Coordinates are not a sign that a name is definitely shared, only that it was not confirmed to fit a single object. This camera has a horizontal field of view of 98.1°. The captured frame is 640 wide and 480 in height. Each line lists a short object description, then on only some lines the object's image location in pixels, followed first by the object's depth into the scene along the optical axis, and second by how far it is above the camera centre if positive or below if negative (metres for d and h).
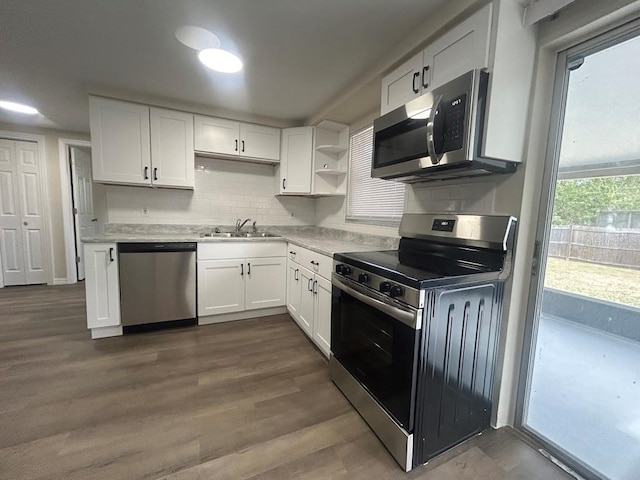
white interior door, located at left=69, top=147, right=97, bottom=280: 4.24 +0.13
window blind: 2.50 +0.24
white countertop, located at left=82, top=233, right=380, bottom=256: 2.30 -0.29
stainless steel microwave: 1.29 +0.44
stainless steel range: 1.26 -0.58
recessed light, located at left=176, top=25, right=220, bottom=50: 1.74 +1.11
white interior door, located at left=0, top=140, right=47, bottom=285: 3.87 -0.16
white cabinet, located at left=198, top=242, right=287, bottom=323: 2.87 -0.73
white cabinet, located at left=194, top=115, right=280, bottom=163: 3.04 +0.82
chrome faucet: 3.46 -0.15
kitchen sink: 3.22 -0.29
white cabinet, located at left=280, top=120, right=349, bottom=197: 3.24 +0.64
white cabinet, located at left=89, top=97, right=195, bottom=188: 2.67 +0.63
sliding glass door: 1.20 -0.24
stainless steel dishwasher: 2.58 -0.72
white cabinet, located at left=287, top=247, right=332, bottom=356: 2.17 -0.77
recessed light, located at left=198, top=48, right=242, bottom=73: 1.95 +1.10
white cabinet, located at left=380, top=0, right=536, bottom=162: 1.27 +0.76
